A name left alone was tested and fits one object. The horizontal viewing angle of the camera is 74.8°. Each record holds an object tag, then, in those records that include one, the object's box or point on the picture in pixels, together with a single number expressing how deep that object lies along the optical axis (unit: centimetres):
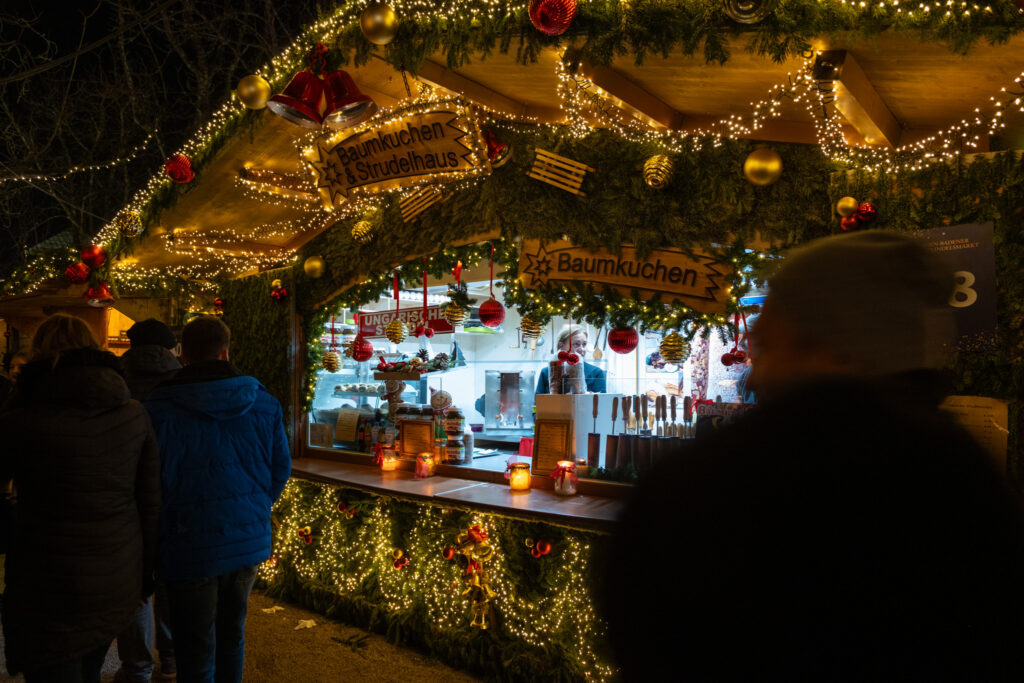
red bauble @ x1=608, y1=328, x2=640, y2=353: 422
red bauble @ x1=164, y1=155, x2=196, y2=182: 505
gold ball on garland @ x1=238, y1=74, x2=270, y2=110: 392
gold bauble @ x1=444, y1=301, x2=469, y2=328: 512
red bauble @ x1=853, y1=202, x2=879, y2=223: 323
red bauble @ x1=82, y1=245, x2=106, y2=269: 705
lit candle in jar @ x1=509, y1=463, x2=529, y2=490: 446
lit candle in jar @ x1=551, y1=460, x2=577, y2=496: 425
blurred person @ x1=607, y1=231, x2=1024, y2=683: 82
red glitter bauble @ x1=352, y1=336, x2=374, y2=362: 628
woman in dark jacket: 251
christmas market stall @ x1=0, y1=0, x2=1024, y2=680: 293
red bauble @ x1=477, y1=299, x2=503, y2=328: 511
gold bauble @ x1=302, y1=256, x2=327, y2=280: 609
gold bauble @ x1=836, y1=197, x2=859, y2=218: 328
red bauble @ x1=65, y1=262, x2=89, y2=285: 745
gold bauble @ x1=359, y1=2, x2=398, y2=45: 323
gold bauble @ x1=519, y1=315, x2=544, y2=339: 470
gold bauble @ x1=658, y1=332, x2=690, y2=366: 402
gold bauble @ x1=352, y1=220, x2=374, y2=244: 562
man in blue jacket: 301
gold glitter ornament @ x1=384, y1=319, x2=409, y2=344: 589
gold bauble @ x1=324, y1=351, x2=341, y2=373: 625
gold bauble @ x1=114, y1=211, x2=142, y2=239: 609
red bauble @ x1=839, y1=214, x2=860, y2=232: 327
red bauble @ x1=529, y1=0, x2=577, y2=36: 285
